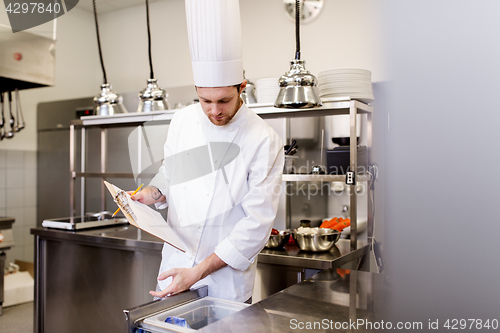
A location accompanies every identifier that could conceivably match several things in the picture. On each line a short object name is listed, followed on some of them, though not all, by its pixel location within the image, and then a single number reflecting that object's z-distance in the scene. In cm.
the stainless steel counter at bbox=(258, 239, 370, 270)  205
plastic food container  104
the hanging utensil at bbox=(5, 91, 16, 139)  242
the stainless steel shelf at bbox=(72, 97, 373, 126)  228
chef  138
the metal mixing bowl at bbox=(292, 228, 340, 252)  220
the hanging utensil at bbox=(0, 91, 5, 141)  194
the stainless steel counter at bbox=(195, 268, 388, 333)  76
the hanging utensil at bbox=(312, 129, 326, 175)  243
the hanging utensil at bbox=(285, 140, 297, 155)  253
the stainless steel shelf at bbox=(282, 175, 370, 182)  224
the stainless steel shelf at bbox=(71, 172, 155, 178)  292
